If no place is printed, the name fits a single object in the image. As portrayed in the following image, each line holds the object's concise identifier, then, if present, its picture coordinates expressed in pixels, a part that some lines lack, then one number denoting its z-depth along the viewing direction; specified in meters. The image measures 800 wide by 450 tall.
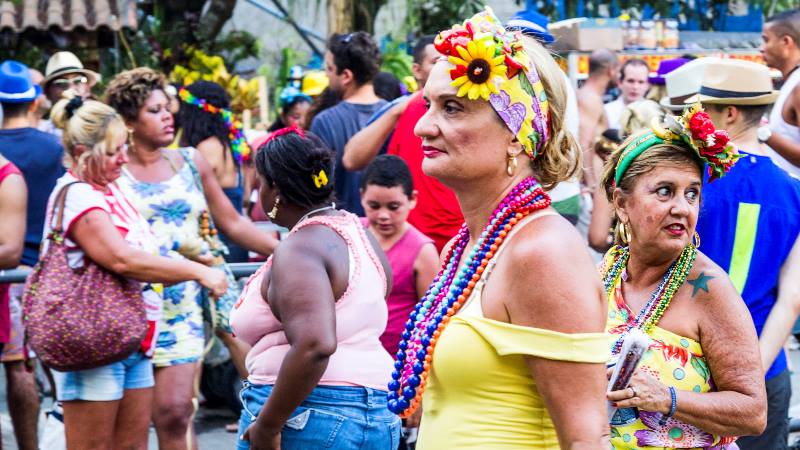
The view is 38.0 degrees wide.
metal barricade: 6.02
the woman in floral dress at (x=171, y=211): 5.53
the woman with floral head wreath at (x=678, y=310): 3.21
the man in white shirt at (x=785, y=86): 5.96
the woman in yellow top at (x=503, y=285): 2.40
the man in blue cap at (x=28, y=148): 6.72
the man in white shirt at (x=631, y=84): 9.98
